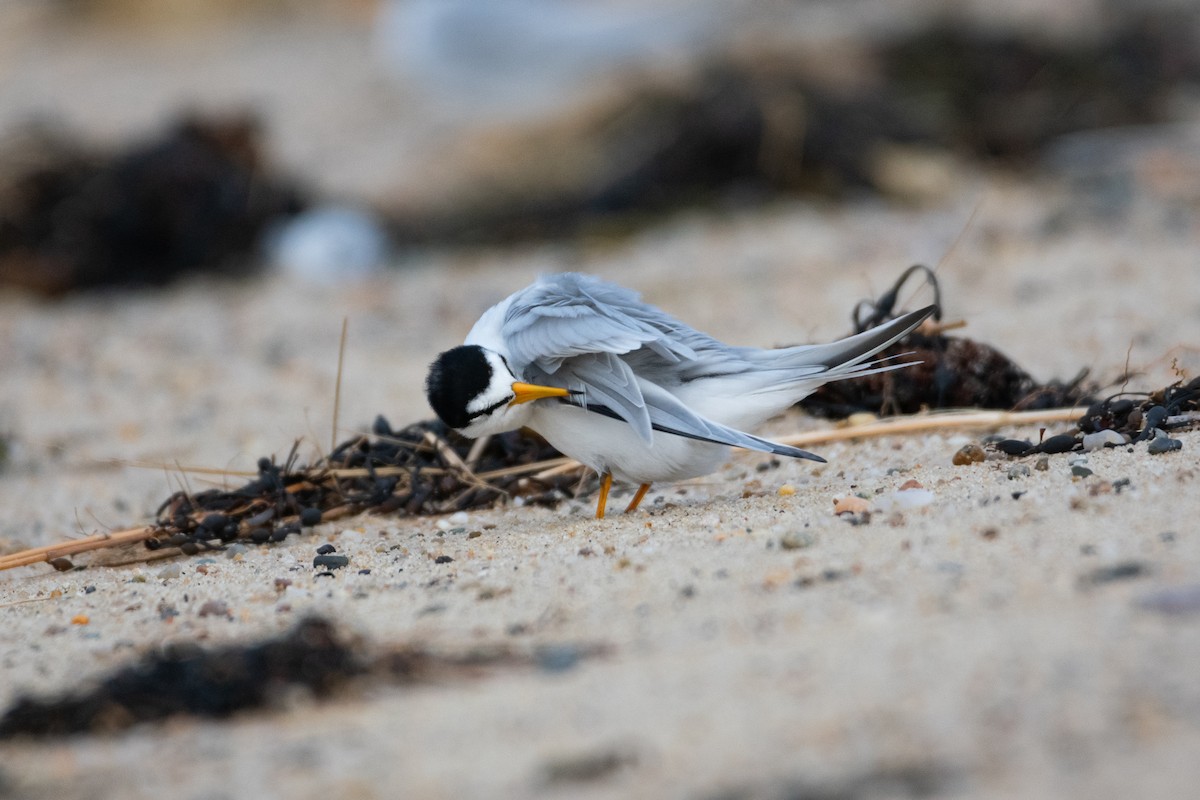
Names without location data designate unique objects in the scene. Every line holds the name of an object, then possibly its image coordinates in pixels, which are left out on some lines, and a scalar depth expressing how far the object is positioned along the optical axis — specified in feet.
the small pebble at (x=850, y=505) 19.30
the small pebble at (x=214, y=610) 18.49
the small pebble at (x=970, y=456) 22.28
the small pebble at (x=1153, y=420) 21.08
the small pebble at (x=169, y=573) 21.16
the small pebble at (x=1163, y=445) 20.07
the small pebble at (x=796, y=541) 17.79
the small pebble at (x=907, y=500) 19.12
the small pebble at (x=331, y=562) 20.65
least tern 20.56
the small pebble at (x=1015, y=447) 21.94
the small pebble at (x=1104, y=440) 21.29
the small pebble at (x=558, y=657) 14.55
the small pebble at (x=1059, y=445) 21.50
